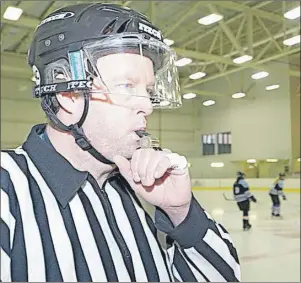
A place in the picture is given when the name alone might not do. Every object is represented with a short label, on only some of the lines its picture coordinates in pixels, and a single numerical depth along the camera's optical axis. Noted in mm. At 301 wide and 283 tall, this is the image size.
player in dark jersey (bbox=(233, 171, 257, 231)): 5762
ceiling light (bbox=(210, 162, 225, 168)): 9832
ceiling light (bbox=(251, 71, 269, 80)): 8711
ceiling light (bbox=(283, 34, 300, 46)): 6297
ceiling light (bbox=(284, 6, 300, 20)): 4283
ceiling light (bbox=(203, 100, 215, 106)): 11455
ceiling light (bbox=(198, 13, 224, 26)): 5212
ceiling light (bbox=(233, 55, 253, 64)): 7211
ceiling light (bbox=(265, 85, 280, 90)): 11012
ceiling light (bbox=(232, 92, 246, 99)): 11062
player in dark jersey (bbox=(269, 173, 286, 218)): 6656
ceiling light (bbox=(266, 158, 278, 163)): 11008
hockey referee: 563
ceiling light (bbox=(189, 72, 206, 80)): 8106
